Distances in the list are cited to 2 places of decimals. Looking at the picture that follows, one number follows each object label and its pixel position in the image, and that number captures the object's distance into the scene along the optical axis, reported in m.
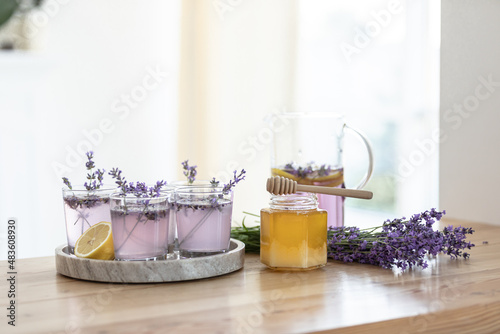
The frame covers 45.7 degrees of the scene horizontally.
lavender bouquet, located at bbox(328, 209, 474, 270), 0.96
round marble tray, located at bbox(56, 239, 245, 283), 0.88
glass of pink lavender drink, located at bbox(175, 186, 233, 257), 0.93
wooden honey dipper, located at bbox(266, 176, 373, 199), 0.96
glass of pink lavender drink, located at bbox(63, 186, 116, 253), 0.97
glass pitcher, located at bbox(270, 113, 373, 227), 1.21
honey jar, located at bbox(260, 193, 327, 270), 0.94
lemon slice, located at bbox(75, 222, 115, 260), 0.92
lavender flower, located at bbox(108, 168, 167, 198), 0.90
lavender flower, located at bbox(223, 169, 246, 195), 0.94
